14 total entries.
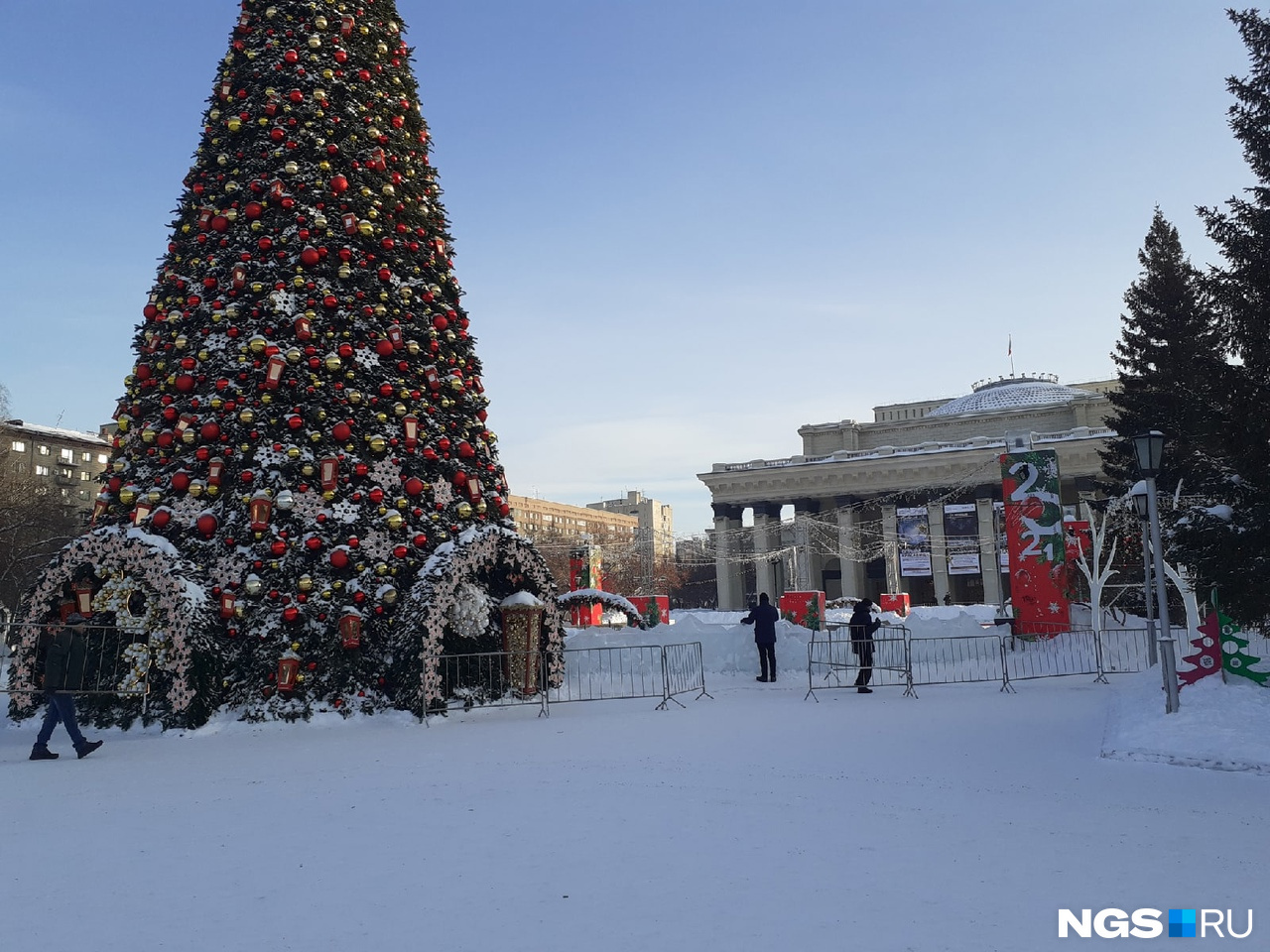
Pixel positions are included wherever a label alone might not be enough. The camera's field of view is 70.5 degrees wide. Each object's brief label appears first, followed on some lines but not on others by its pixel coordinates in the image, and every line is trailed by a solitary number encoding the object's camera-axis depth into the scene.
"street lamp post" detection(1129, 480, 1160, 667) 14.78
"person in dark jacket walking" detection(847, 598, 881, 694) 15.10
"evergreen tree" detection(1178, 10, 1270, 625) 9.95
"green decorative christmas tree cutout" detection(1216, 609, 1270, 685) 10.16
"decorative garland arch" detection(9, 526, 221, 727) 11.25
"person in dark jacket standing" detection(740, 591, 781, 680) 17.48
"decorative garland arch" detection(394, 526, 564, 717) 11.78
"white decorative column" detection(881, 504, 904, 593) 50.25
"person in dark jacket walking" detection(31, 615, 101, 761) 9.73
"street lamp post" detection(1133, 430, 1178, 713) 9.49
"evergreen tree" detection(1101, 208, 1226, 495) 26.95
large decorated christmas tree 11.77
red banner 21.69
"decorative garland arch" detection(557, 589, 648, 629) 22.89
